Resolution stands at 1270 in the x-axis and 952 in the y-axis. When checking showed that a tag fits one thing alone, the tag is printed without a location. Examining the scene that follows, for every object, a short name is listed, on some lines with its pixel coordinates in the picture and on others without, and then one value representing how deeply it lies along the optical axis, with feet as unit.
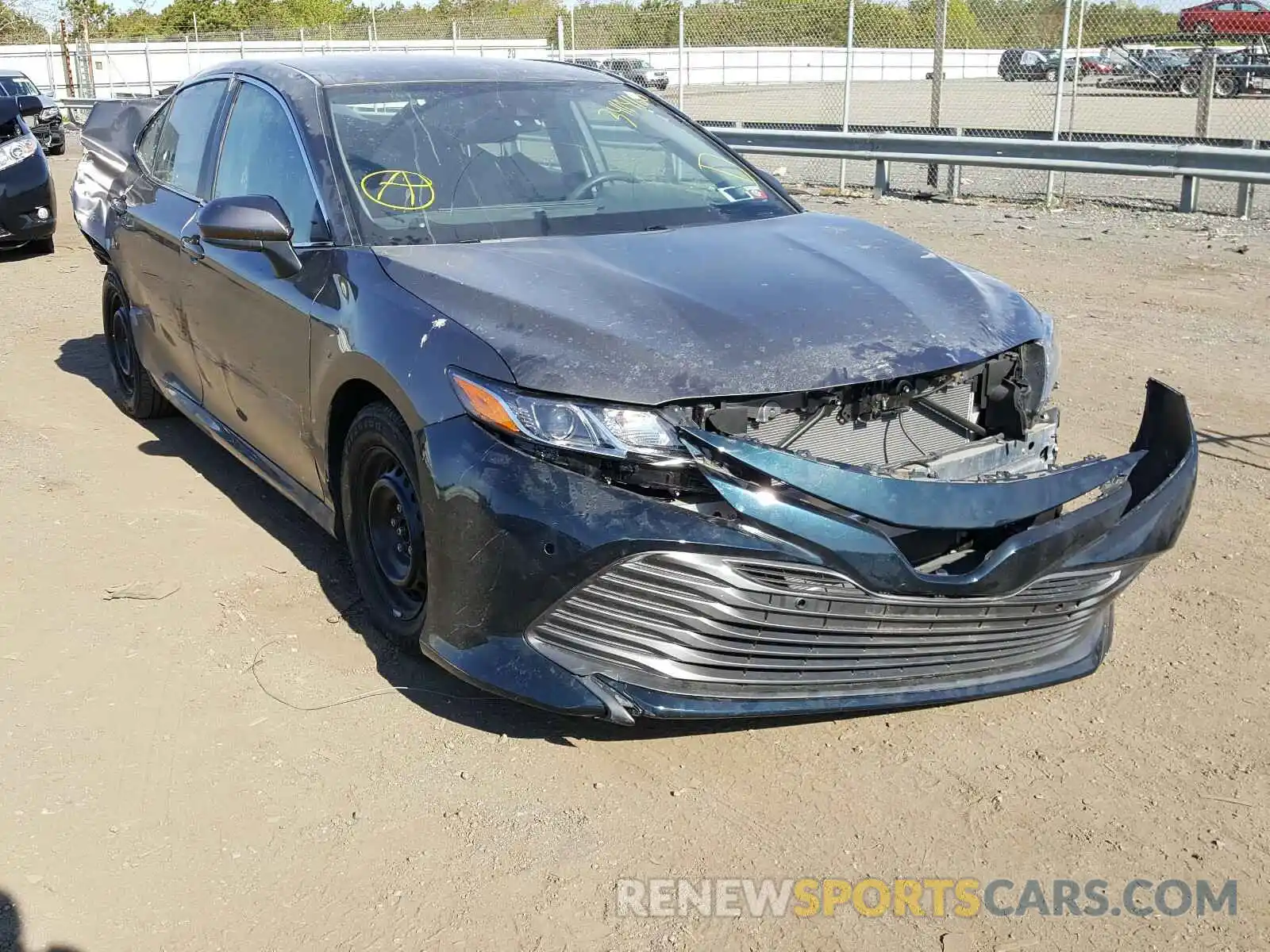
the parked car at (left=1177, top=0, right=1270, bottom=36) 46.26
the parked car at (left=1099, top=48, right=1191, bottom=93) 47.55
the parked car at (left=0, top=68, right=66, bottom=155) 78.18
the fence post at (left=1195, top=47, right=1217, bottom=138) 43.01
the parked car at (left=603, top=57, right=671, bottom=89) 63.05
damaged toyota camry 9.64
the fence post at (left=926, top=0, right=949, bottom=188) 47.37
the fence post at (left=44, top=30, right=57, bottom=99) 124.59
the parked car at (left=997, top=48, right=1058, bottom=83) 48.67
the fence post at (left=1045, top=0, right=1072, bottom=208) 43.60
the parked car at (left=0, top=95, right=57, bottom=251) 36.09
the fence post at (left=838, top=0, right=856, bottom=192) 50.39
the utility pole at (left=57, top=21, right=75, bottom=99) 122.72
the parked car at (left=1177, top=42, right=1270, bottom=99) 46.42
